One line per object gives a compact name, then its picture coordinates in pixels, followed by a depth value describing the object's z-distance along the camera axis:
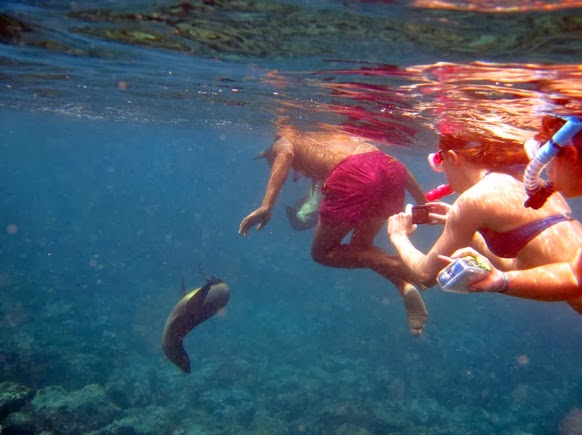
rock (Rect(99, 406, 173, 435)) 11.07
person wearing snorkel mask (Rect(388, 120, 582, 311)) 3.44
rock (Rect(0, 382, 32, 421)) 9.83
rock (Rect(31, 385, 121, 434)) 10.38
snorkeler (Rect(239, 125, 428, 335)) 5.70
